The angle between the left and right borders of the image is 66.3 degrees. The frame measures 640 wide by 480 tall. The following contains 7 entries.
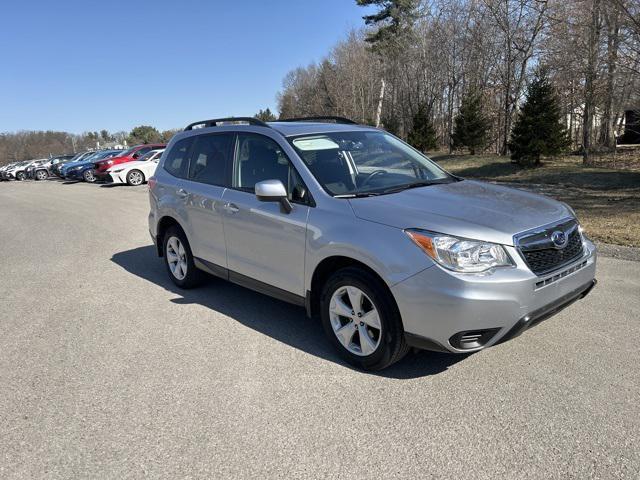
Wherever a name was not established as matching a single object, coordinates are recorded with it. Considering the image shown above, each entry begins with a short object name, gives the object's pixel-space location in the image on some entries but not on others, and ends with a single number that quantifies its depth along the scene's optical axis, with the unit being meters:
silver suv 3.13
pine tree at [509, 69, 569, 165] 19.00
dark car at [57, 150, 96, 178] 31.25
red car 23.20
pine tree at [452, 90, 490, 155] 26.23
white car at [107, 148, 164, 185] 22.48
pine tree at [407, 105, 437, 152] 30.67
